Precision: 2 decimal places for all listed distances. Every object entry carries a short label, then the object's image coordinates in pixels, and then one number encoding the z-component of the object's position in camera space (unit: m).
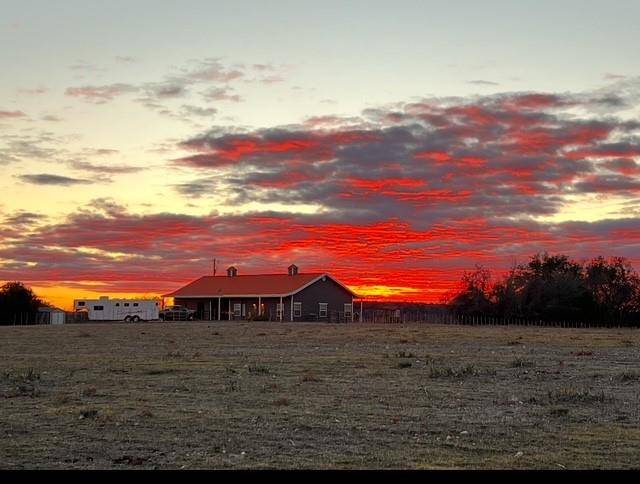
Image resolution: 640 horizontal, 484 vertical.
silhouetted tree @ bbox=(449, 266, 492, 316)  86.81
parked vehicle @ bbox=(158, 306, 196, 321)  91.44
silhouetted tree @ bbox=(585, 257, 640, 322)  86.56
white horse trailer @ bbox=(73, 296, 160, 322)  89.62
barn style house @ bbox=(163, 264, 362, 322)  85.12
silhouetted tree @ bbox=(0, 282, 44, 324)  87.12
